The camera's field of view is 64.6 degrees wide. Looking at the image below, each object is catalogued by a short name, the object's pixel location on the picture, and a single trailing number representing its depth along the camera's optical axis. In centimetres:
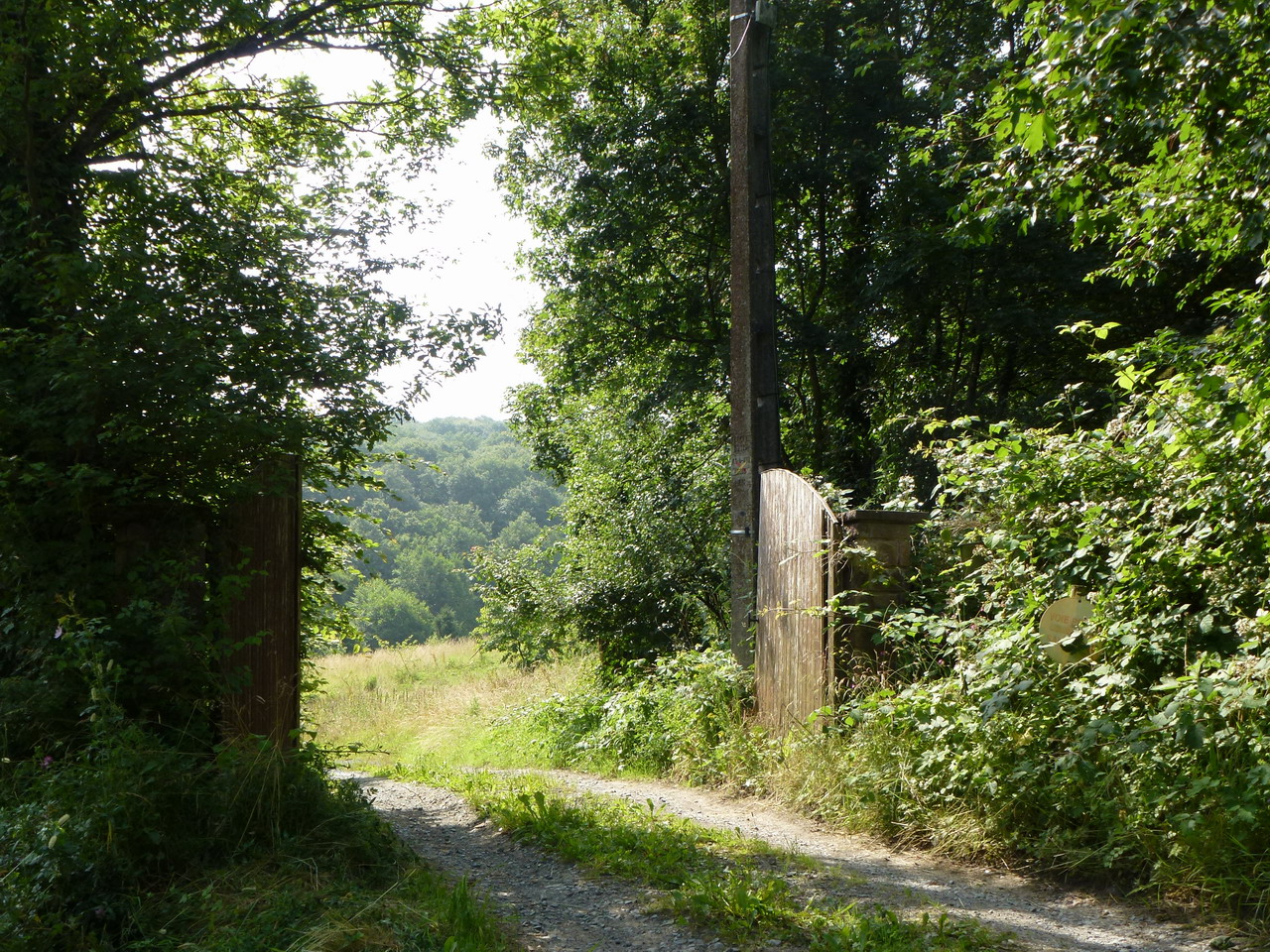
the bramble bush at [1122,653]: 420
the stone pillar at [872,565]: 665
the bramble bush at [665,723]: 791
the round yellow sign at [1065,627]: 512
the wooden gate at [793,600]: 687
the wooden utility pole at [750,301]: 845
